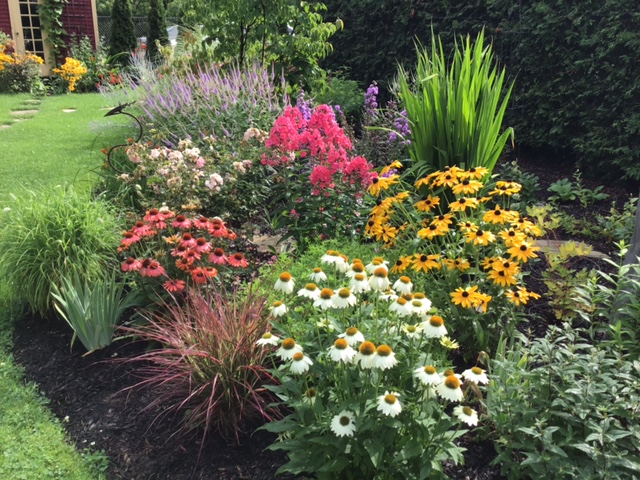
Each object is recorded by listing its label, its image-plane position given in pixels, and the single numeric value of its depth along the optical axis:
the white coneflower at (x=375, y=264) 1.98
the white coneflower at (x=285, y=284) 1.90
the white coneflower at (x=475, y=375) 1.65
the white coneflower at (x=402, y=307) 1.72
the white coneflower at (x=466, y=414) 1.59
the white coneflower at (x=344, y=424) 1.60
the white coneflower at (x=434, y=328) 1.69
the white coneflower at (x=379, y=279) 1.80
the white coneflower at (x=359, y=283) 1.79
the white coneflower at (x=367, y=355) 1.60
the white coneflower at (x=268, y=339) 1.85
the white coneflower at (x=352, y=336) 1.67
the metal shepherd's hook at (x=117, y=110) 3.59
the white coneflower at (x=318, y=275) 1.94
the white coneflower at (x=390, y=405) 1.55
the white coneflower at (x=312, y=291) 1.85
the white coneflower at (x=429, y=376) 1.56
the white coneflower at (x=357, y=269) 1.86
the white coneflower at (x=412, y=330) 1.78
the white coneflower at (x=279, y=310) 1.91
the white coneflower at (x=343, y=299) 1.75
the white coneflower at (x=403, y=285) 1.91
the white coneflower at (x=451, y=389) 1.54
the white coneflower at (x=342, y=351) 1.61
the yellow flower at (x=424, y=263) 2.43
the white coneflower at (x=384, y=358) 1.57
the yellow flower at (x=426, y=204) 2.77
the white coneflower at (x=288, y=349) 1.72
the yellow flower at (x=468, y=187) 2.66
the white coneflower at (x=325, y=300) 1.77
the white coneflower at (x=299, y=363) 1.65
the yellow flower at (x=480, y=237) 2.42
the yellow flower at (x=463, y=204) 2.60
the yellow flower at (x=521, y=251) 2.37
